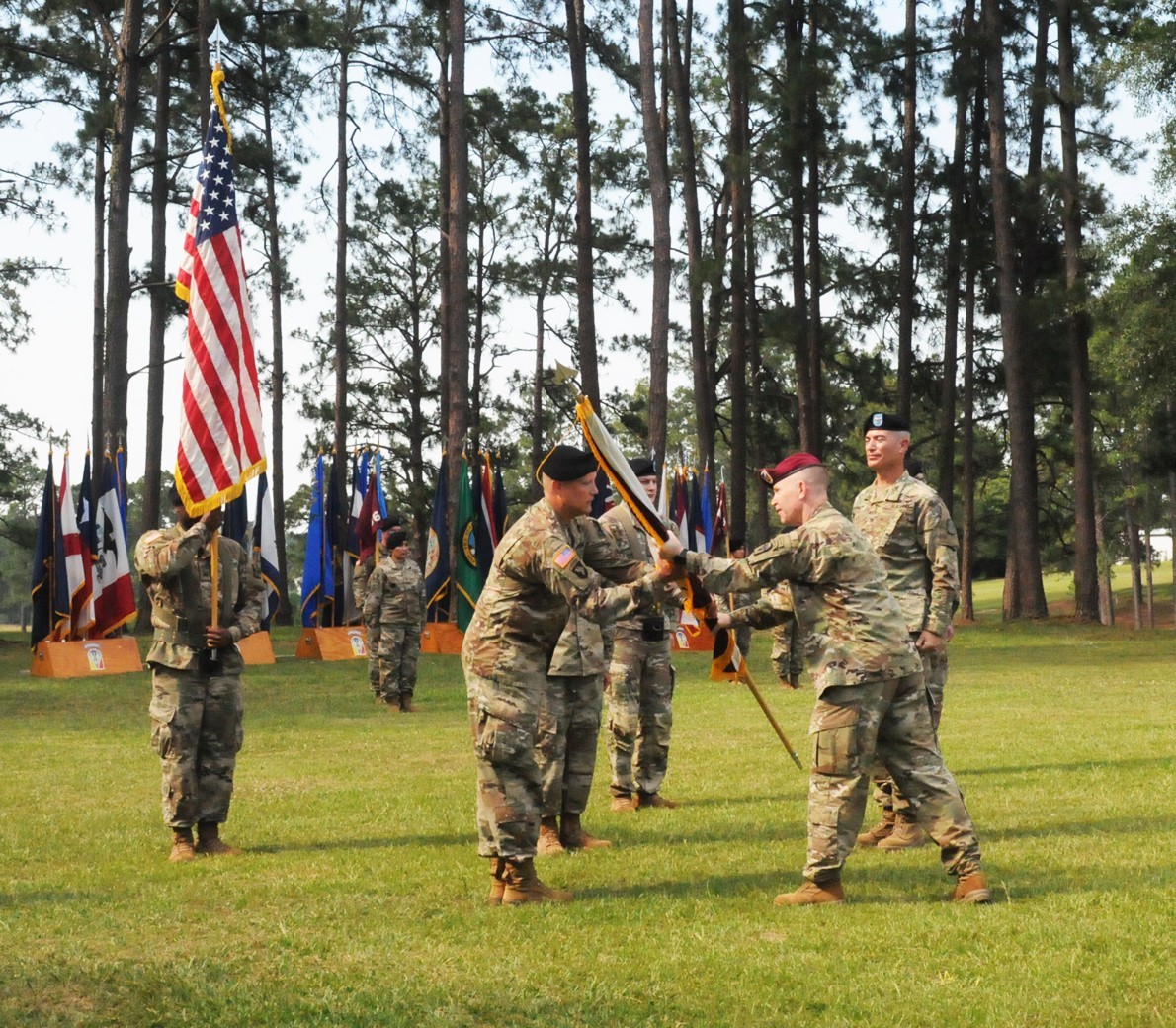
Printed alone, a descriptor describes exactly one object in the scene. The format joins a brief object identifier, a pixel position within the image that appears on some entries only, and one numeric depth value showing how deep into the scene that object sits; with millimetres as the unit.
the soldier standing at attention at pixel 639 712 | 9367
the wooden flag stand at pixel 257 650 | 23578
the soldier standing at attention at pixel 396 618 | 16750
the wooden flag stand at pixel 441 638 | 25078
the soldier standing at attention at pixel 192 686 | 8062
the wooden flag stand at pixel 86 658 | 20984
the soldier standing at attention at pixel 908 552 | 7988
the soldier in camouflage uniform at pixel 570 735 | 7891
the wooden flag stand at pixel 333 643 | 24828
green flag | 23047
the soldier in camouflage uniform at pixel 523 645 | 6578
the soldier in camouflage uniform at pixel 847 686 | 6410
